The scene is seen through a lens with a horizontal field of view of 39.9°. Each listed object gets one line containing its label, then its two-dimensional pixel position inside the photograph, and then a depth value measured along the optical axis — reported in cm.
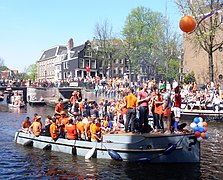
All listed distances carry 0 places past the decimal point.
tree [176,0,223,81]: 3143
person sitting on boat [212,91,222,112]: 2500
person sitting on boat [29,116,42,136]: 1566
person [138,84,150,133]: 1180
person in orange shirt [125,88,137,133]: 1223
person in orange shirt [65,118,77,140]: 1391
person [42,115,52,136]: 1535
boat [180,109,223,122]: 2489
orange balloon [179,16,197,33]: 1079
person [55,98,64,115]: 1666
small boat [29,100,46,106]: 4600
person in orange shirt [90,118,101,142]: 1308
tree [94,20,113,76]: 5916
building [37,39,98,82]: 6738
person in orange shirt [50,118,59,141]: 1447
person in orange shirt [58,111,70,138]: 1476
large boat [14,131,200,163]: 1179
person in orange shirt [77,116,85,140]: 1387
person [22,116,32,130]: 1728
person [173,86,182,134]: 1200
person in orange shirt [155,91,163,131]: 1242
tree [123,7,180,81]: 5156
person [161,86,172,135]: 1190
